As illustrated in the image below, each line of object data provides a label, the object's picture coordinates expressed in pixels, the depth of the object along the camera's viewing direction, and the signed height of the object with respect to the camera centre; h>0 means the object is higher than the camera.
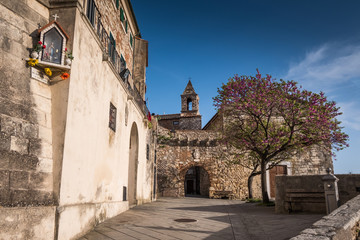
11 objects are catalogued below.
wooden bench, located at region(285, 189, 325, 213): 8.14 -0.81
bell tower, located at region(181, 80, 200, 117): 44.00 +11.80
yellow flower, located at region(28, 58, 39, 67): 4.50 +1.87
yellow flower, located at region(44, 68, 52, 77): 4.71 +1.79
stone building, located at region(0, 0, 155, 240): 4.00 +0.93
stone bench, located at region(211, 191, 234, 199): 20.20 -1.77
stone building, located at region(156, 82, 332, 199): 20.41 +0.60
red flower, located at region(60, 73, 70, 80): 4.87 +1.76
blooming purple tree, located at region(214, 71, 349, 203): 12.00 +2.70
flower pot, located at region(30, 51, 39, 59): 4.52 +2.00
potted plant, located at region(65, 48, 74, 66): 4.85 +2.12
